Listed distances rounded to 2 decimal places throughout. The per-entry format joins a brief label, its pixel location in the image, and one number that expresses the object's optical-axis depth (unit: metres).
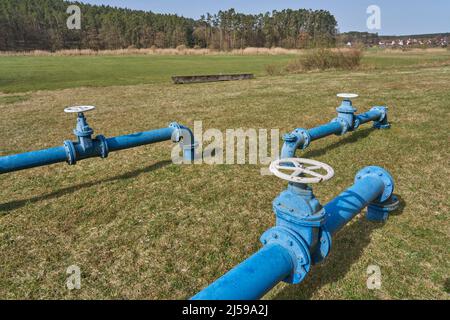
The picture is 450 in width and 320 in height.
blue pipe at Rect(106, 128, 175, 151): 4.59
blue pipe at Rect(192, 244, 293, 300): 1.74
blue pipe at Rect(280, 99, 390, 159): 4.78
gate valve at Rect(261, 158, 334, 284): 2.11
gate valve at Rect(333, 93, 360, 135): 5.73
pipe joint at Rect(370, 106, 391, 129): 7.13
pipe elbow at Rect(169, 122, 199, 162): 5.34
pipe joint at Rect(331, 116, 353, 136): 5.71
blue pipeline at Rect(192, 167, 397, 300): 1.79
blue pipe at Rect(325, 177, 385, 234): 2.61
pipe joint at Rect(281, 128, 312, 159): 4.73
